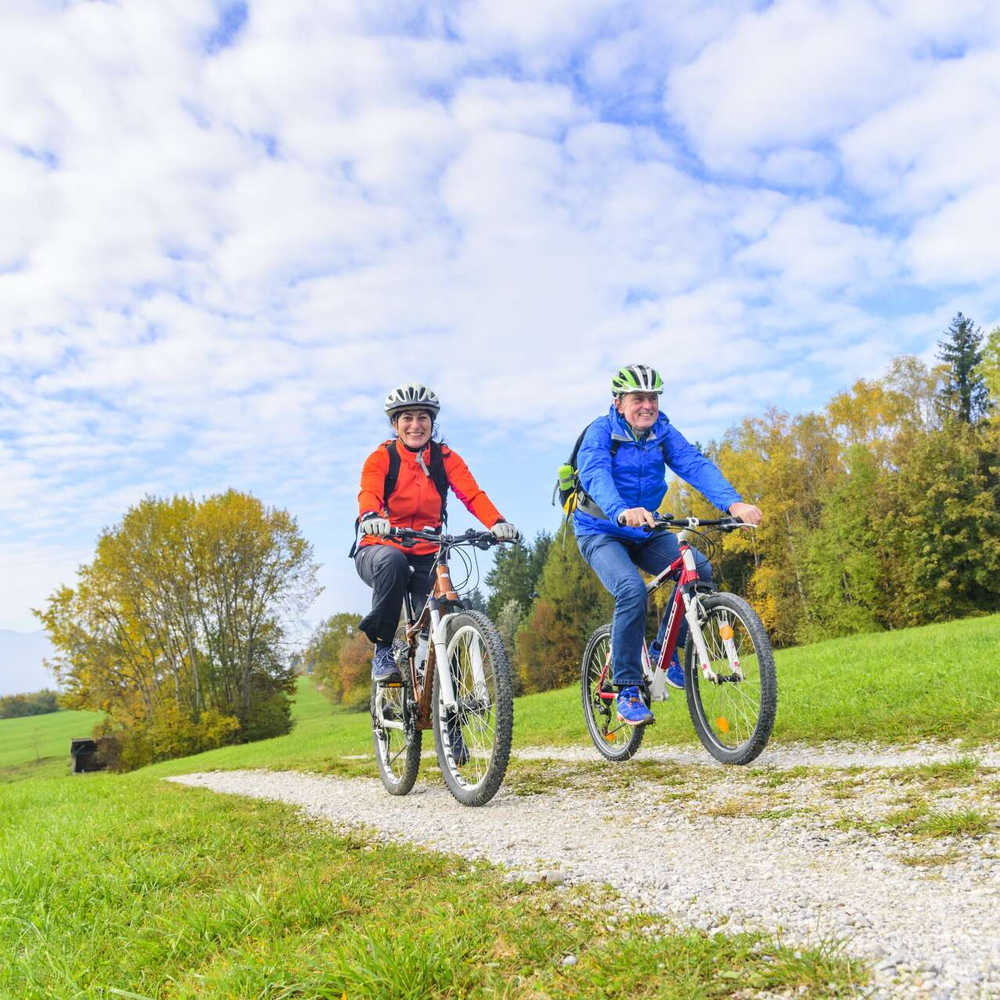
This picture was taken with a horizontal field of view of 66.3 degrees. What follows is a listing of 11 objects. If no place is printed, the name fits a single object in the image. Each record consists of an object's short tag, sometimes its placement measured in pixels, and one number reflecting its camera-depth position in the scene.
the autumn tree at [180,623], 33.03
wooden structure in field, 38.06
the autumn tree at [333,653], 63.25
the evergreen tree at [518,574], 58.41
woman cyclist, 5.61
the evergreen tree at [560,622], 48.91
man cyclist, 5.30
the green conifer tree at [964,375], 45.97
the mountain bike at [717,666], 4.53
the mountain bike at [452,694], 4.52
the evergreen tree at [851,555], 38.09
